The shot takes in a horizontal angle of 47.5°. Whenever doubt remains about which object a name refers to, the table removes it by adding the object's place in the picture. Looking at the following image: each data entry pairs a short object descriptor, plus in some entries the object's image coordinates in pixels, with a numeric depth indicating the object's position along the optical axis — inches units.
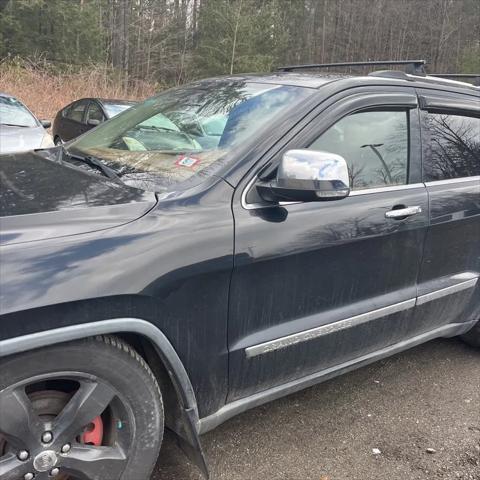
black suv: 68.2
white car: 288.8
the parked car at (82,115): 413.7
